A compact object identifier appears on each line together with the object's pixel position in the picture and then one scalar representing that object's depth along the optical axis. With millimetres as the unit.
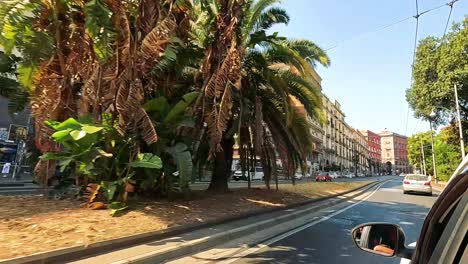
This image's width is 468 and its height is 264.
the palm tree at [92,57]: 10227
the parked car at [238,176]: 51284
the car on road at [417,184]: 27656
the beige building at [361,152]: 145000
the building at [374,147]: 164375
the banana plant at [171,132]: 11316
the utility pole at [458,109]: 32206
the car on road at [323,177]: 62328
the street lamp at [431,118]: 40025
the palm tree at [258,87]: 12453
